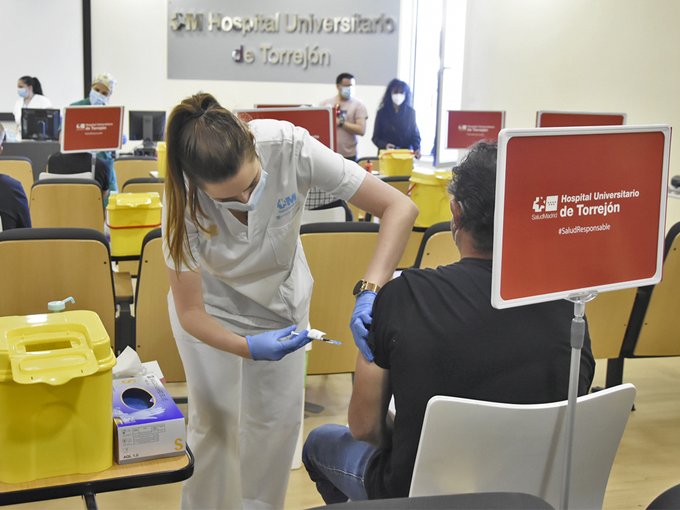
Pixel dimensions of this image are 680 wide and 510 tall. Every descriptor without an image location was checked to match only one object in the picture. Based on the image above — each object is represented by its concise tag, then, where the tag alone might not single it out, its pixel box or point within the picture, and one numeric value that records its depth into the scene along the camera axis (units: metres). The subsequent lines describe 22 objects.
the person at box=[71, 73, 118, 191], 6.36
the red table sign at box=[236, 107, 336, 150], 3.66
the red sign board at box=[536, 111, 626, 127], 4.43
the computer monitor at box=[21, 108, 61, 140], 7.55
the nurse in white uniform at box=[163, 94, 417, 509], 1.68
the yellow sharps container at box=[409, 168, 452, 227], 4.00
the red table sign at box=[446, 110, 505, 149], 5.73
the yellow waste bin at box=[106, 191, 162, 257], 3.19
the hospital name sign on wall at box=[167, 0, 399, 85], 10.14
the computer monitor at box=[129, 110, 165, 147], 7.61
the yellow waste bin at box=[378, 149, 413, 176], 5.43
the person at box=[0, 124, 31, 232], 3.19
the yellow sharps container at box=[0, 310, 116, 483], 1.30
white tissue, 1.67
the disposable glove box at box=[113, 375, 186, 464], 1.42
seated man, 1.35
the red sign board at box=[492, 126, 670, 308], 1.22
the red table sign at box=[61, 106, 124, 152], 5.13
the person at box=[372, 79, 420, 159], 7.51
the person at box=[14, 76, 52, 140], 8.77
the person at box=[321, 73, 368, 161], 6.91
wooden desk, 1.32
